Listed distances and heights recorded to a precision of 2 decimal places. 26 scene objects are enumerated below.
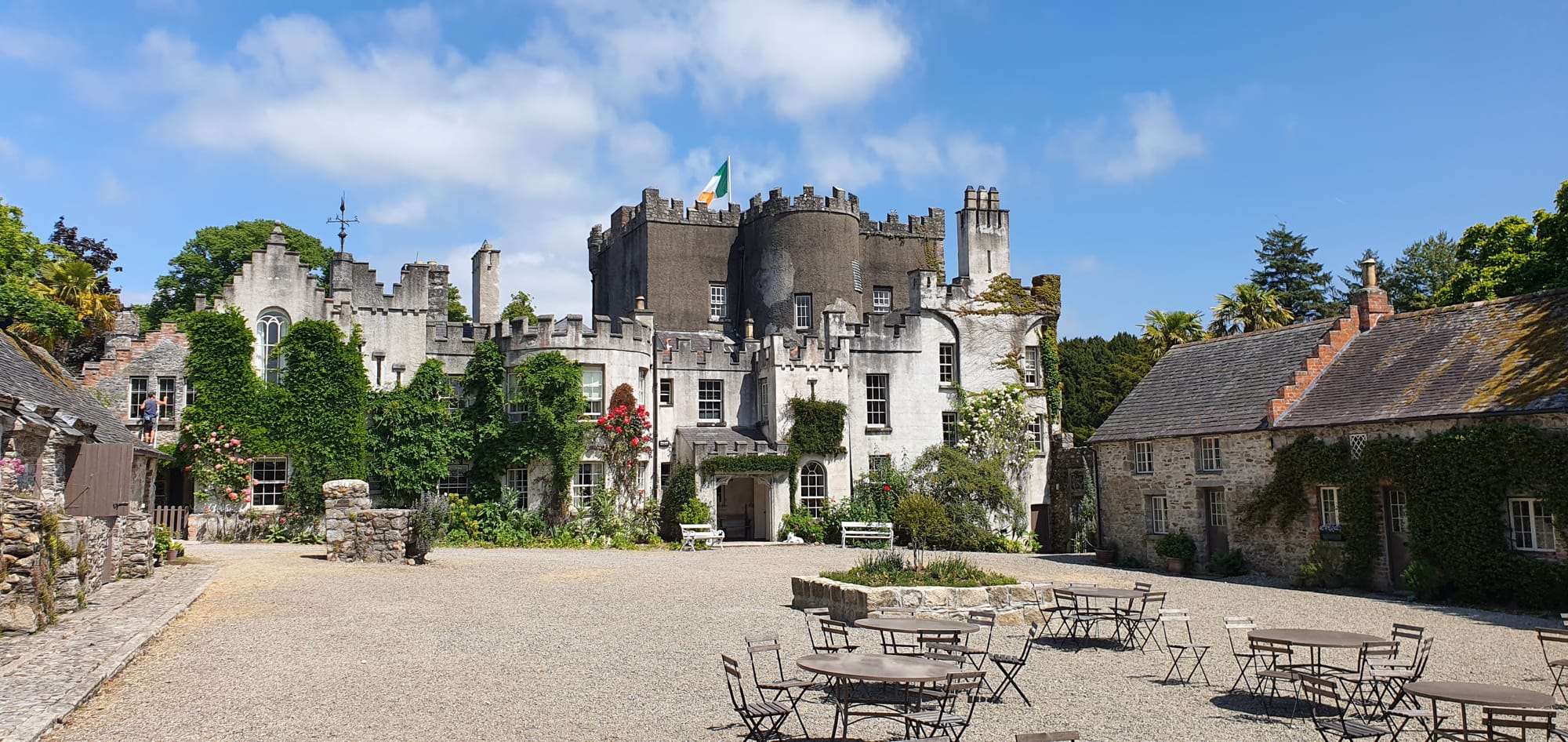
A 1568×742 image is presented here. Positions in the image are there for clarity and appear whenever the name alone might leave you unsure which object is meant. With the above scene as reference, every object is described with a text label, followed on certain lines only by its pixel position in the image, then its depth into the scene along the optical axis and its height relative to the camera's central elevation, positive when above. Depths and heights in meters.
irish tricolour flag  43.59 +12.50
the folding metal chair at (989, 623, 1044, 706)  11.18 -1.75
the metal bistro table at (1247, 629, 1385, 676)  10.77 -1.46
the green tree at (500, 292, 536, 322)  49.06 +8.96
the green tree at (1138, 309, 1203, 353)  39.12 +6.01
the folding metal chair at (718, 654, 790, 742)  8.78 -1.73
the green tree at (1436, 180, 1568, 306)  25.78 +6.07
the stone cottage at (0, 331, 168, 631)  13.08 +0.19
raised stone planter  15.77 -1.50
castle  32.66 +5.57
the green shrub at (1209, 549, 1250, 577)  25.05 -1.57
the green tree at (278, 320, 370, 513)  30.39 +2.71
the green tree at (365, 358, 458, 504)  31.45 +1.86
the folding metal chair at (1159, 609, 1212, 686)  12.41 -1.96
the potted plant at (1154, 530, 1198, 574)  26.25 -1.33
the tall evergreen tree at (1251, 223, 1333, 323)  51.66 +10.60
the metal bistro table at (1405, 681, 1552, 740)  8.13 -1.56
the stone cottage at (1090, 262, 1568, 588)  20.39 +1.86
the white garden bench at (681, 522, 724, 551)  30.38 -0.90
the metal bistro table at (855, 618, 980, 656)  11.42 -1.36
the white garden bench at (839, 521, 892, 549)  31.86 -0.90
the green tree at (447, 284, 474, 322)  50.88 +9.24
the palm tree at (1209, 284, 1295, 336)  37.06 +6.20
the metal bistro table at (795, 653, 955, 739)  8.61 -1.38
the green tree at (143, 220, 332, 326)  47.38 +10.60
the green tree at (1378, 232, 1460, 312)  48.91 +9.97
